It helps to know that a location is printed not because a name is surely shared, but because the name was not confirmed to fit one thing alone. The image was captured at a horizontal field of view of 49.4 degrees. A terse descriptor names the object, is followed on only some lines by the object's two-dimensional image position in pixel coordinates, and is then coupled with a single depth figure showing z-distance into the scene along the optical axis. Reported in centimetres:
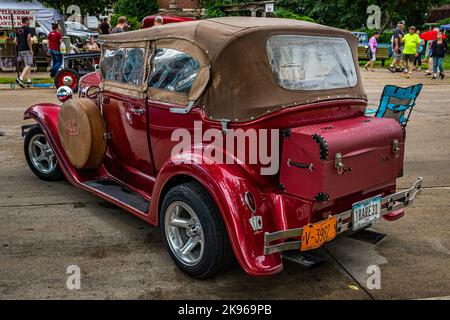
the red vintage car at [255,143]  329
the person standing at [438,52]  1803
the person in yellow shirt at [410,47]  1884
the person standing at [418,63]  2291
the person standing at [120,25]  1317
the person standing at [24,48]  1457
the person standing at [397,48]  2009
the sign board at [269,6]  1865
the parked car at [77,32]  2573
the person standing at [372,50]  2186
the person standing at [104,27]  1730
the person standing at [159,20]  591
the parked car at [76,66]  915
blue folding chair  645
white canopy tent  1925
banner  1672
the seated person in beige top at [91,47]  1782
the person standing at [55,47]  1533
